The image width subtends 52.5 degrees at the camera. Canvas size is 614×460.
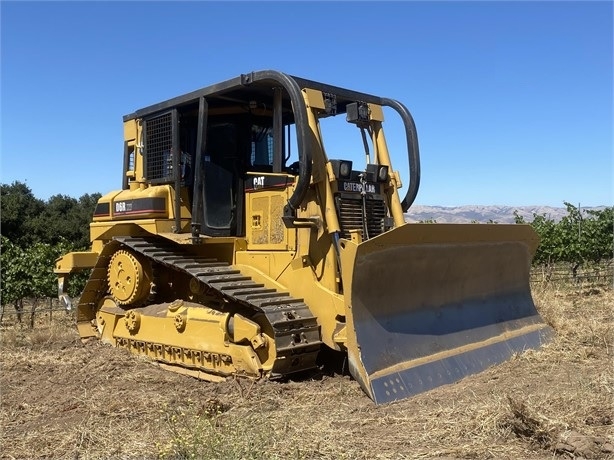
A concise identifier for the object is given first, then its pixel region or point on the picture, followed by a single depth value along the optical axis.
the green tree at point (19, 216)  29.23
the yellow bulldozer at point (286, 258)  5.68
